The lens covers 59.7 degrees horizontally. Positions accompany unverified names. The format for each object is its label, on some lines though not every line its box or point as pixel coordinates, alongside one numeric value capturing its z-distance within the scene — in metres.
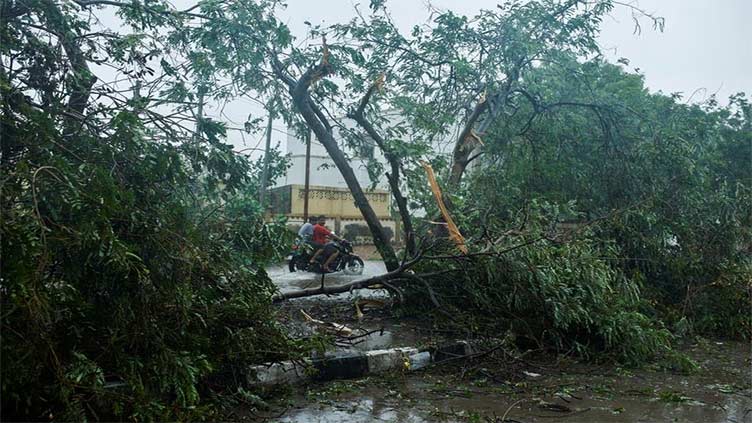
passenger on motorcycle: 12.96
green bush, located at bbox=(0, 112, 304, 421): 3.59
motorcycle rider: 12.98
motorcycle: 13.61
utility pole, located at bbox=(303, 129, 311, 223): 20.66
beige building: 24.05
